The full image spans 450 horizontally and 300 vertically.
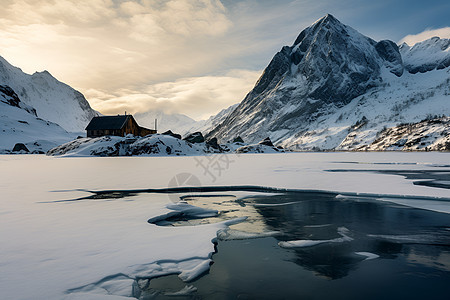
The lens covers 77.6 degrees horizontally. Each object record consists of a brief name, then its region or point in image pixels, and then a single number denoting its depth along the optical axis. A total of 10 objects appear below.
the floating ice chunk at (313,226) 7.75
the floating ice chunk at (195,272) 4.62
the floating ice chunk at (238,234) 6.79
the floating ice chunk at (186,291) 4.07
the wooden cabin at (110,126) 68.75
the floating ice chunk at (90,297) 3.72
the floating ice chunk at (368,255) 5.59
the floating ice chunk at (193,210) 9.19
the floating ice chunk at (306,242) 6.25
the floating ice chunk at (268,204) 10.62
